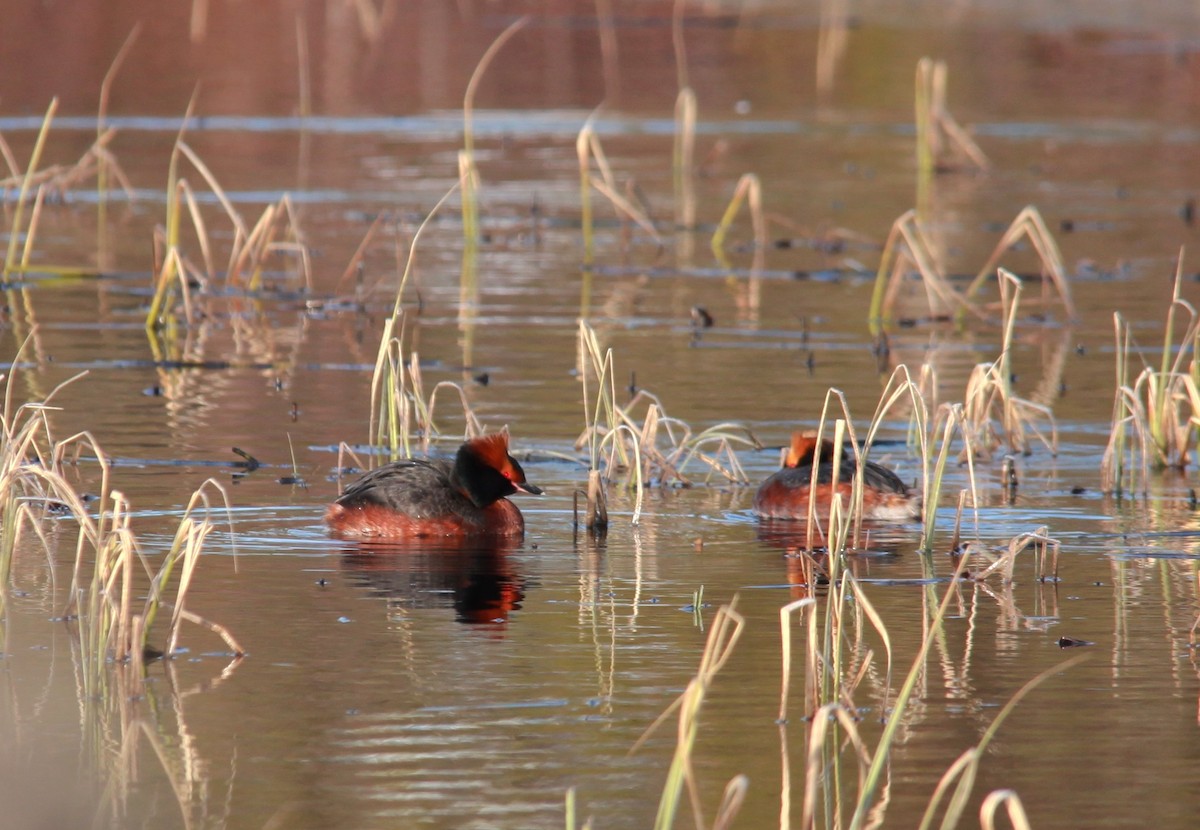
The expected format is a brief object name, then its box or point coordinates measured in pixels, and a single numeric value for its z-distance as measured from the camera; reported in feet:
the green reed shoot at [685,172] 77.20
